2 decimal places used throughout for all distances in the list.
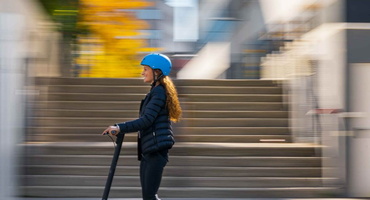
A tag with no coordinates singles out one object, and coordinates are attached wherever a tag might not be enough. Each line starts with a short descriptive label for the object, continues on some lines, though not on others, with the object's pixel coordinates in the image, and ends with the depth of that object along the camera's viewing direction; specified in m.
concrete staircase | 14.02
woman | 8.01
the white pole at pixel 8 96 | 9.70
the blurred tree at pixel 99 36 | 21.78
